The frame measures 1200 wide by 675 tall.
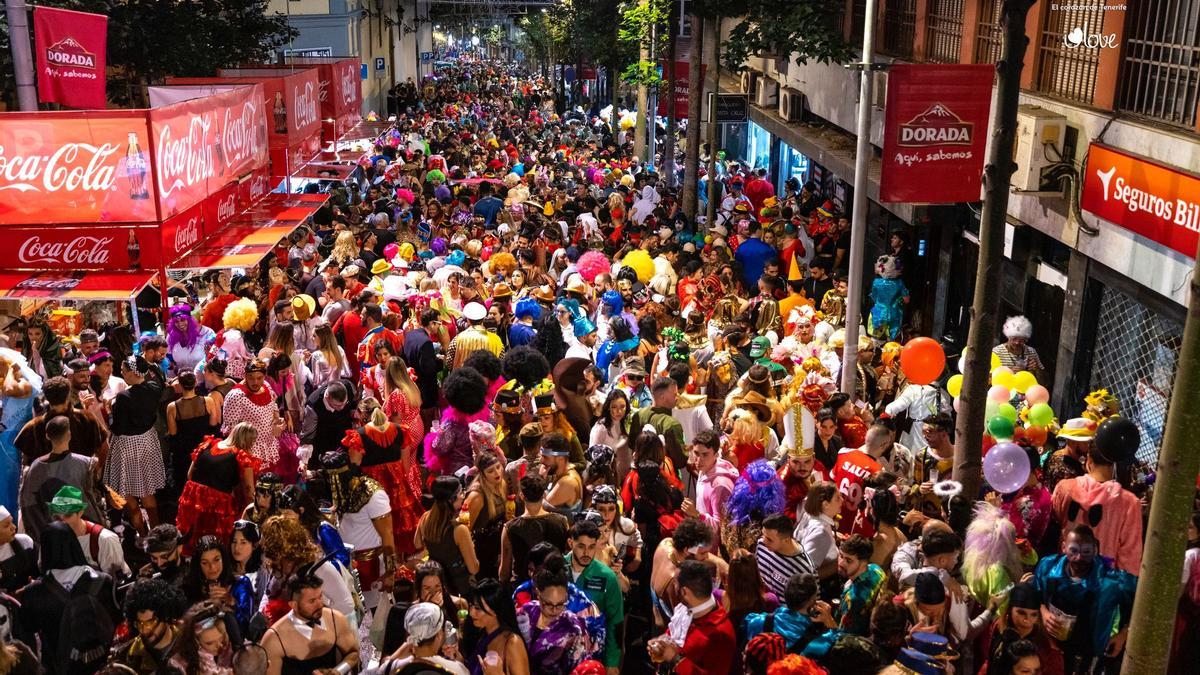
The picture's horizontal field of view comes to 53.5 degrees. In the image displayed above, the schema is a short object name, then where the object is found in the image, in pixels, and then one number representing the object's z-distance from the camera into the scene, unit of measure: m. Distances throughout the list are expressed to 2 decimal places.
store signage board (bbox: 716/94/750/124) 19.86
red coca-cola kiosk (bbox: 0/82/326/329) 9.19
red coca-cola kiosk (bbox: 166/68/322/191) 14.53
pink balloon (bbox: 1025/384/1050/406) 8.06
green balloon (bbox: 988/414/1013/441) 7.43
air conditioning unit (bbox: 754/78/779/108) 24.97
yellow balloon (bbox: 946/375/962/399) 8.47
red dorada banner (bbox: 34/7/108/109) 10.60
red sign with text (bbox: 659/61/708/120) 24.02
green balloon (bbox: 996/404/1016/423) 7.76
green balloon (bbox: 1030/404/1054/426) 7.82
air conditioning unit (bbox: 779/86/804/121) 22.02
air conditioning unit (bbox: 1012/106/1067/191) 10.33
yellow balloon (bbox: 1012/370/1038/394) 8.64
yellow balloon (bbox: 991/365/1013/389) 8.70
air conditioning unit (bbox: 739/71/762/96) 27.72
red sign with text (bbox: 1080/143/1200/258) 8.02
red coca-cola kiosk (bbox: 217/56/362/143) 17.99
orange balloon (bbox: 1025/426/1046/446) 7.91
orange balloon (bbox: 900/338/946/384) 8.74
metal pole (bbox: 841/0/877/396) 10.01
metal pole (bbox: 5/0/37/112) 10.02
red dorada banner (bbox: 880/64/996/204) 9.30
